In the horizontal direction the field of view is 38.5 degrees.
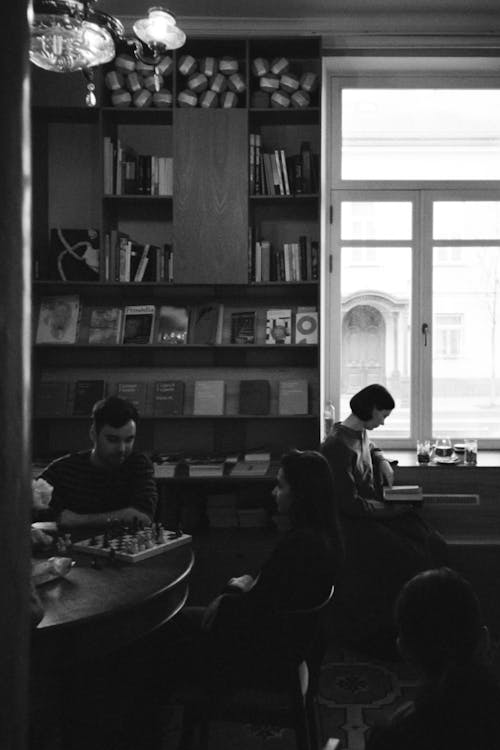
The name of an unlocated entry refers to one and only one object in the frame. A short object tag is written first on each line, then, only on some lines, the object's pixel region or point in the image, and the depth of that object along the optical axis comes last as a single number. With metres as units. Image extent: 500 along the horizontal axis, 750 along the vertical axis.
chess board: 2.34
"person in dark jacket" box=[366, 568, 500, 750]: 1.26
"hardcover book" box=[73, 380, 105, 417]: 4.32
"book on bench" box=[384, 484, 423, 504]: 3.85
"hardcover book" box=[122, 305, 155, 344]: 4.38
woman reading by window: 3.42
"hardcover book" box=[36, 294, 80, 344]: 4.34
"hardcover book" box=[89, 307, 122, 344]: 4.38
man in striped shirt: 2.88
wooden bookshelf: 4.28
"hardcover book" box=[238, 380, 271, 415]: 4.32
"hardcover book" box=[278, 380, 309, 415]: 4.30
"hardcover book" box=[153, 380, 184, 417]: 4.36
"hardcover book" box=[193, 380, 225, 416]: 4.34
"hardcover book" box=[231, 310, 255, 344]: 4.38
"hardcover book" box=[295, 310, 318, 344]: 4.34
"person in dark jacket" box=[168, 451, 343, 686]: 2.08
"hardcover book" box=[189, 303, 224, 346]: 4.40
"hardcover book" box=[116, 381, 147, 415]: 4.37
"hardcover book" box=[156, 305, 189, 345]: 4.40
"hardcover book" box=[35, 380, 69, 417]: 4.31
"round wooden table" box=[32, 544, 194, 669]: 1.80
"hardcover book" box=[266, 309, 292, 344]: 4.36
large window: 4.72
